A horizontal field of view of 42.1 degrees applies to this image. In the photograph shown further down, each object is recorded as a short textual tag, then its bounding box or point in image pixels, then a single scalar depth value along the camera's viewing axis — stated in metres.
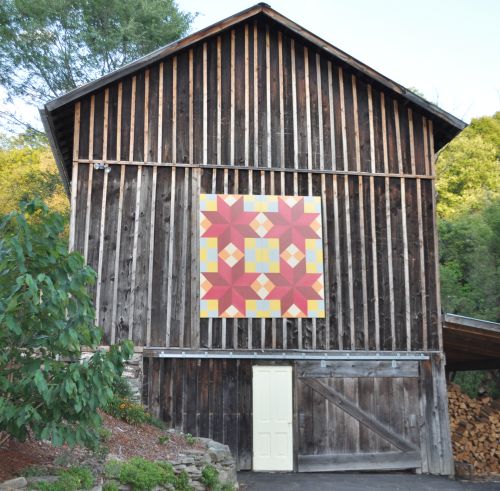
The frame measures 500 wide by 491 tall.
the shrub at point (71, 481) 6.77
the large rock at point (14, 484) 6.46
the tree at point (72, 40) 26.06
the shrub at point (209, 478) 9.57
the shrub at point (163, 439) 10.29
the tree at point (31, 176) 27.34
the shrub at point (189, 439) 10.66
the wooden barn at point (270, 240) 12.34
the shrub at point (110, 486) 7.77
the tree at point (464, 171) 32.08
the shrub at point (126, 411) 10.73
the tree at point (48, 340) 6.24
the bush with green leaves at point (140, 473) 8.16
